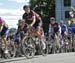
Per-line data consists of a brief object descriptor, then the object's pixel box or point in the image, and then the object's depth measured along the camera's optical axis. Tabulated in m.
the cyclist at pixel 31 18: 17.16
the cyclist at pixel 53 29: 22.34
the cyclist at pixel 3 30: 17.72
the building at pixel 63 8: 71.69
